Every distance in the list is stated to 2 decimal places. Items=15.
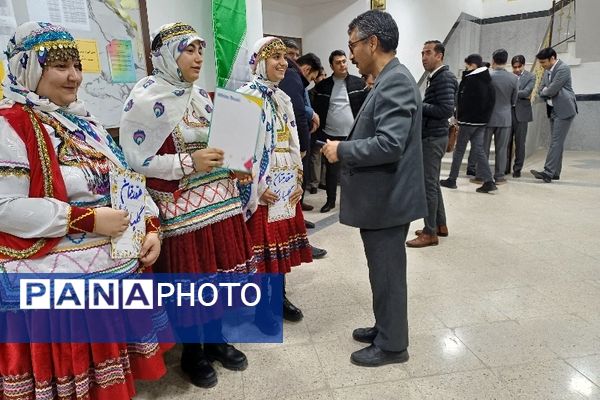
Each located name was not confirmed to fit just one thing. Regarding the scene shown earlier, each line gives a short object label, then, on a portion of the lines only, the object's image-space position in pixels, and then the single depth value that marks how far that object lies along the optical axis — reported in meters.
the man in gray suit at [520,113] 5.66
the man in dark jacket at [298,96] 3.22
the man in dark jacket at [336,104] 4.38
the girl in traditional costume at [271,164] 2.03
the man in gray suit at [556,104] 5.24
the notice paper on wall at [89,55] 2.06
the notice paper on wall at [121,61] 2.21
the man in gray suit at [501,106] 5.04
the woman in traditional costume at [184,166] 1.54
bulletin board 1.93
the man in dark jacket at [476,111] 4.62
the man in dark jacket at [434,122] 3.05
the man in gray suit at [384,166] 1.57
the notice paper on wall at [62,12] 1.86
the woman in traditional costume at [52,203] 1.13
